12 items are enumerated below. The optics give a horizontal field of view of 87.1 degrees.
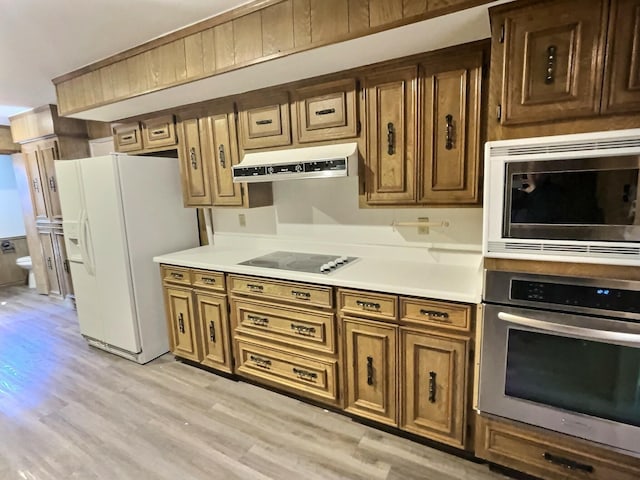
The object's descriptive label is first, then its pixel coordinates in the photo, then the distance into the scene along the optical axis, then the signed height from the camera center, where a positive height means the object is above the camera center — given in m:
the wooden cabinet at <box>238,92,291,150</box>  2.36 +0.47
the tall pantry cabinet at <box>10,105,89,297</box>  4.15 +0.26
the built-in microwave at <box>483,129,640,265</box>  1.28 -0.09
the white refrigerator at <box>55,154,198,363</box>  2.77 -0.40
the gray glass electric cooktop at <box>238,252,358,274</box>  2.25 -0.55
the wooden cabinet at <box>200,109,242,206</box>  2.63 +0.27
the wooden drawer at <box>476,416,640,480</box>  1.45 -1.27
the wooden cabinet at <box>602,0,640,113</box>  1.22 +0.41
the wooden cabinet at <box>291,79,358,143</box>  2.12 +0.47
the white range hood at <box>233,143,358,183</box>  2.06 +0.14
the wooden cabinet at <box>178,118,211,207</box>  2.83 +0.20
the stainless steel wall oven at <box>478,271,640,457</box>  1.36 -0.79
